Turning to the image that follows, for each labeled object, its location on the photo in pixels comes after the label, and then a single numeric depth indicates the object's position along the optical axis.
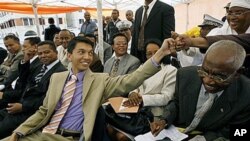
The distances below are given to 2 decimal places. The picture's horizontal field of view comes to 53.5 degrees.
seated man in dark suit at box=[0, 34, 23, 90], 3.80
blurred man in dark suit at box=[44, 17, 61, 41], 6.88
